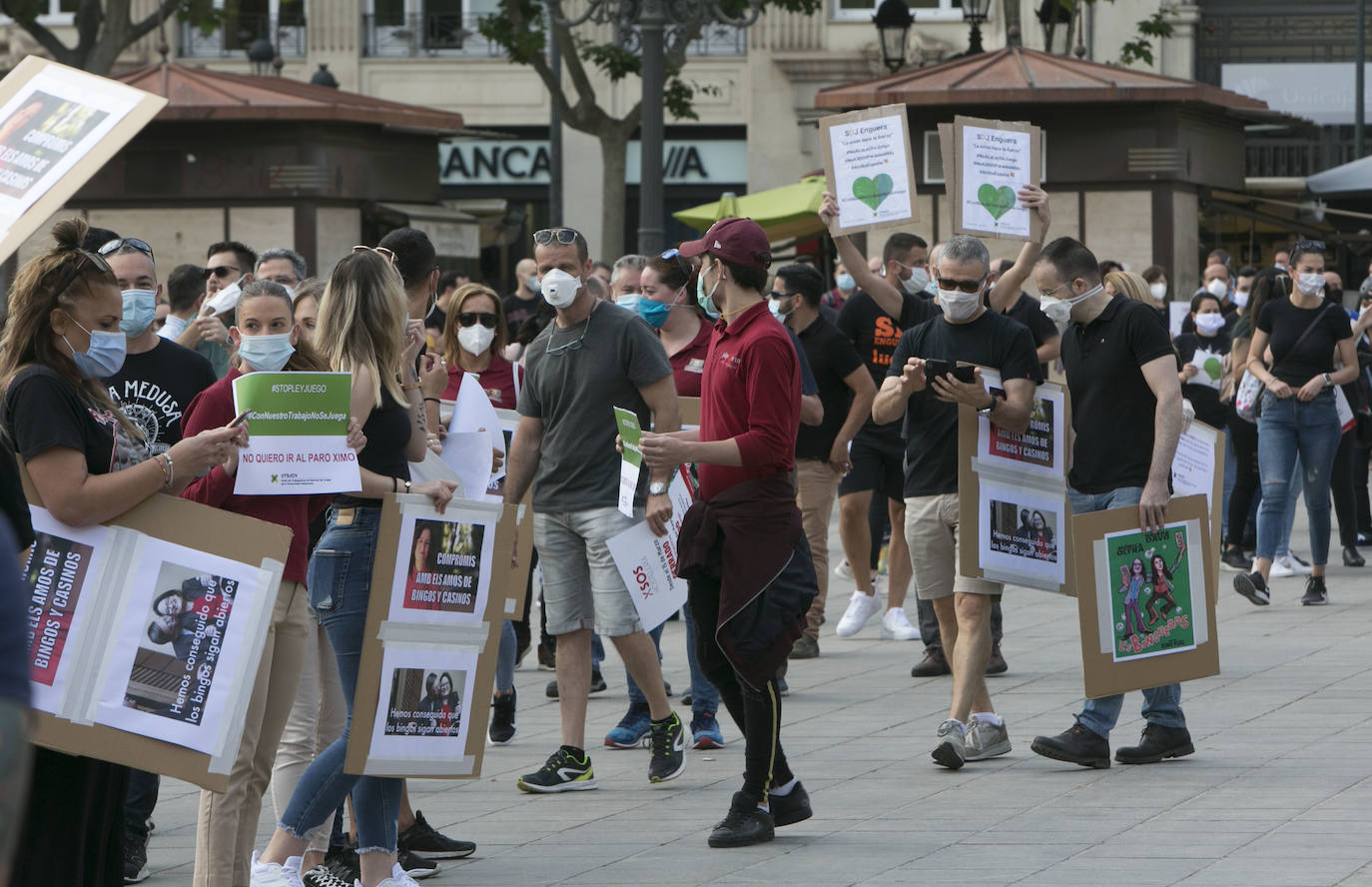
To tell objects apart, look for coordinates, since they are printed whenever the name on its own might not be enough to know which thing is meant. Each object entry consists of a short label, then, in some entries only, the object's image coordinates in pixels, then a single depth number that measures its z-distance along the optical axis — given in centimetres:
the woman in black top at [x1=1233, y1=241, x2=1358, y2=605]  2434
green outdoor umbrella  4347
